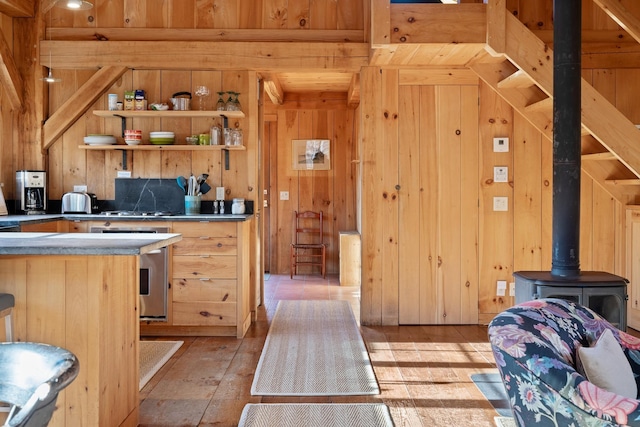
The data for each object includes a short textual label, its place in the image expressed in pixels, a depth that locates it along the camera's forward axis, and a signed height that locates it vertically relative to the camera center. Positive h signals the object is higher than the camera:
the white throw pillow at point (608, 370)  1.53 -0.49
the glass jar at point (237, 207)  4.47 -0.04
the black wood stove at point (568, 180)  2.88 +0.13
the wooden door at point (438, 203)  4.53 +0.00
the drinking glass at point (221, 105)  4.53 +0.83
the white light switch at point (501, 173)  4.52 +0.26
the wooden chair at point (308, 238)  7.41 -0.51
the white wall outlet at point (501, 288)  4.55 -0.72
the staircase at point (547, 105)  3.45 +0.75
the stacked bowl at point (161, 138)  4.49 +0.54
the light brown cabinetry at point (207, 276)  4.11 -0.57
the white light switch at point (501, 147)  4.52 +0.48
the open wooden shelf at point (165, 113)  4.43 +0.75
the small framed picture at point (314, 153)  7.53 +0.71
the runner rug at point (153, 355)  3.25 -1.05
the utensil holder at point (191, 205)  4.54 -0.02
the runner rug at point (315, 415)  2.52 -1.05
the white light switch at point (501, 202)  4.52 +0.01
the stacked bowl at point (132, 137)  4.46 +0.55
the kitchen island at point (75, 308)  2.07 -0.42
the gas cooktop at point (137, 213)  4.40 -0.09
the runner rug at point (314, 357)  3.01 -1.04
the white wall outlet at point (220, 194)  4.66 +0.07
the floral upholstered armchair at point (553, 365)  1.24 -0.44
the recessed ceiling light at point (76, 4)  3.25 +1.22
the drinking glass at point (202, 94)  4.52 +0.93
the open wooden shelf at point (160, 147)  4.45 +0.46
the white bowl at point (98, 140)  4.48 +0.52
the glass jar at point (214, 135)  4.54 +0.58
